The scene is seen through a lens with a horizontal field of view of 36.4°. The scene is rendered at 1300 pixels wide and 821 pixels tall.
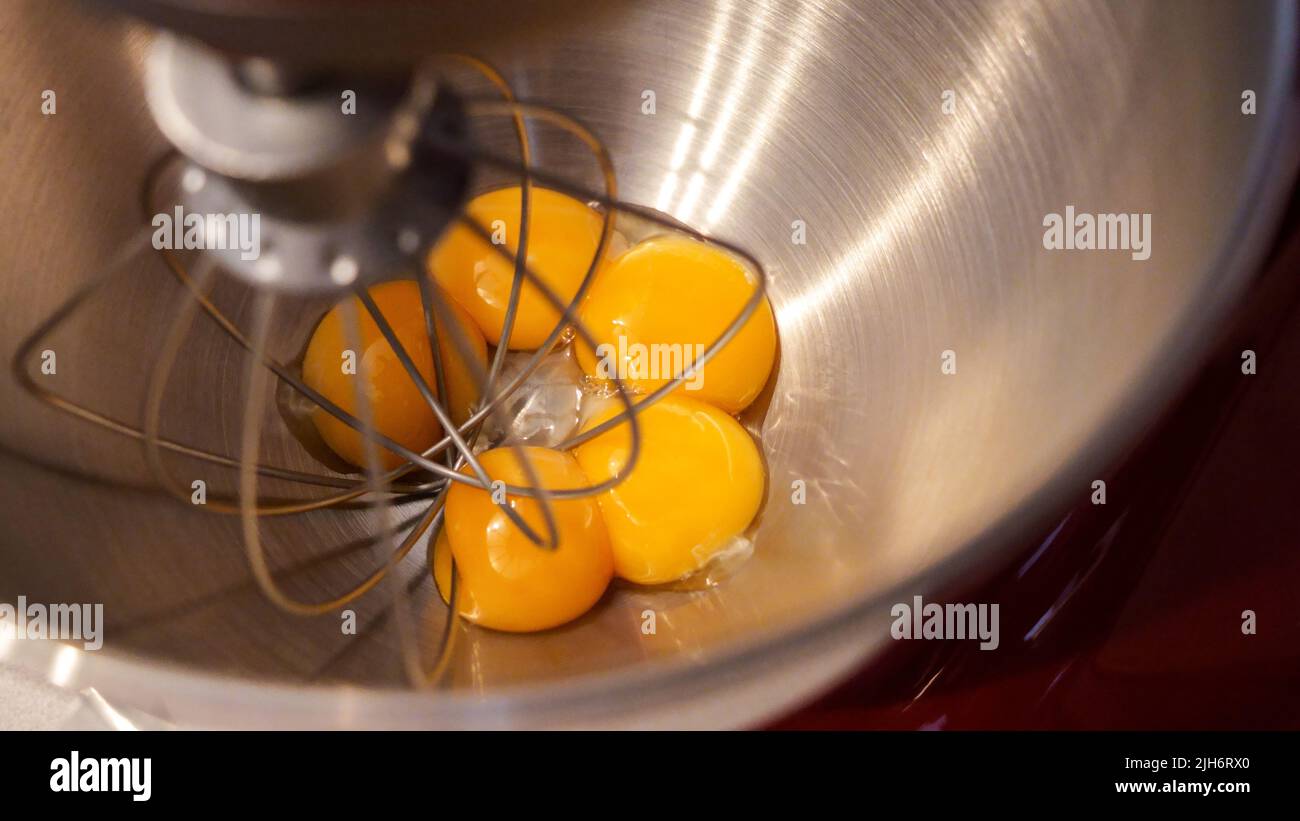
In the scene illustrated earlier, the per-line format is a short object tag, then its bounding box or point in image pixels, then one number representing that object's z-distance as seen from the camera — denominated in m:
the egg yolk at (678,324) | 0.41
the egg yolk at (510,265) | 0.42
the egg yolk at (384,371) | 0.41
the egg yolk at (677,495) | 0.39
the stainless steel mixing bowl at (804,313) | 0.32
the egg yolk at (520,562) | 0.38
